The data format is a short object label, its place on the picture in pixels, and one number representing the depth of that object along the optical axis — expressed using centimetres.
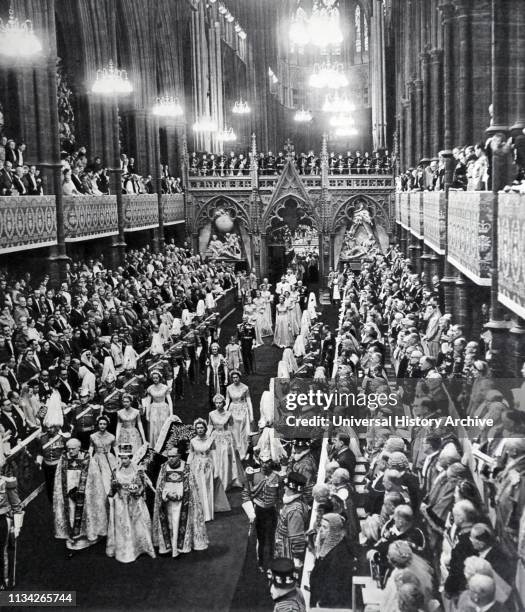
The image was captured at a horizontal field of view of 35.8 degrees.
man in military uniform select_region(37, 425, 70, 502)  1189
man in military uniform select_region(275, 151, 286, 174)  3944
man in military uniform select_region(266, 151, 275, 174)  3950
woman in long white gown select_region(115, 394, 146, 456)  1241
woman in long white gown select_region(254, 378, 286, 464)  1181
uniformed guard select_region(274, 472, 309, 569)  905
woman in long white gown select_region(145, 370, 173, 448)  1405
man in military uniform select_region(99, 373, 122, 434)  1369
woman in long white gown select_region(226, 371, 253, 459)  1417
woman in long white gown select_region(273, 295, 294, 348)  2544
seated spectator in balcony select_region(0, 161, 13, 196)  1922
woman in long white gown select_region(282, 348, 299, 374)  1819
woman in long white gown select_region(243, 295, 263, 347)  2492
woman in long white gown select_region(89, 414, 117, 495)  1098
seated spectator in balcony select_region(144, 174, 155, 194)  3412
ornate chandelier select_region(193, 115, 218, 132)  3988
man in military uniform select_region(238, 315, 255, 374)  2125
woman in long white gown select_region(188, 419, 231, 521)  1159
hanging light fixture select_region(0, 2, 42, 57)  1878
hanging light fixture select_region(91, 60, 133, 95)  2556
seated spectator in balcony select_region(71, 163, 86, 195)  2556
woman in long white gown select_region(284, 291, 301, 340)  2595
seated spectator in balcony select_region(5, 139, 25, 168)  2116
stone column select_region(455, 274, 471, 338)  1767
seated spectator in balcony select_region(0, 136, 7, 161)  2016
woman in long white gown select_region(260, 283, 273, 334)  2758
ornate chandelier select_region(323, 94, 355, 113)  4541
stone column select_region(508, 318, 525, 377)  1189
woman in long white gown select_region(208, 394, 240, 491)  1274
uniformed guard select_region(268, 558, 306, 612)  676
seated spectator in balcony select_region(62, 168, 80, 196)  2457
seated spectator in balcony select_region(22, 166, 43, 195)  2130
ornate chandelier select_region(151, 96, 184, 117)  3259
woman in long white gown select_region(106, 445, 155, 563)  1032
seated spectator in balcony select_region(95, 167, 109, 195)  2790
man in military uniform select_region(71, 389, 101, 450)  1185
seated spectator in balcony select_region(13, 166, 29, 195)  2036
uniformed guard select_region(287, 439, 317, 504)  1042
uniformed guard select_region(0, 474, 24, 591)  927
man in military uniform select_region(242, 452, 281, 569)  971
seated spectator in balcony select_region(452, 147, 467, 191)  1656
